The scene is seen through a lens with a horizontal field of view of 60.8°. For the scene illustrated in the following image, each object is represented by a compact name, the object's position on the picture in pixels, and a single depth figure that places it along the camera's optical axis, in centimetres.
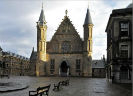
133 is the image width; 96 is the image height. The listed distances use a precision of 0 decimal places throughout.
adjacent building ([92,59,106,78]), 4544
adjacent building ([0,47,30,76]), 5873
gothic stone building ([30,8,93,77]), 3474
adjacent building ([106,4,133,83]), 1811
